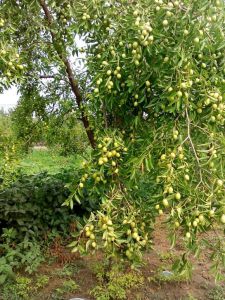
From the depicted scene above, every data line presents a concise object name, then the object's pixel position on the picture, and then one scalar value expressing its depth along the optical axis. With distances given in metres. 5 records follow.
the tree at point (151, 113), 1.54
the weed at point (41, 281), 2.85
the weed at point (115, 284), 2.68
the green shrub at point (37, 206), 3.30
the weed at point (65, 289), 2.73
